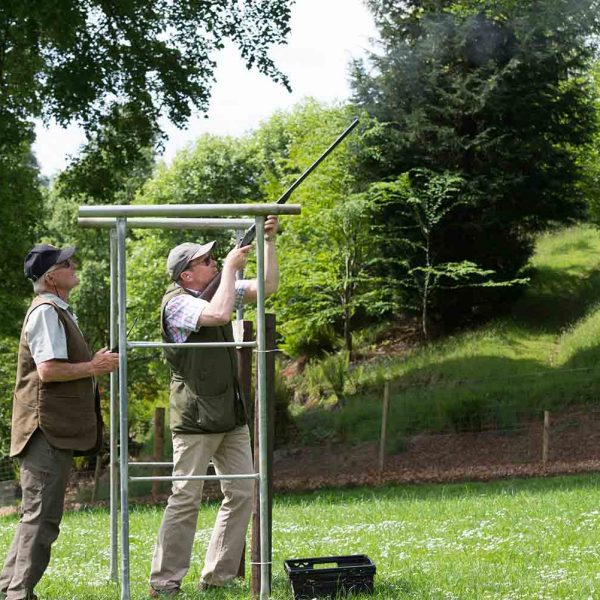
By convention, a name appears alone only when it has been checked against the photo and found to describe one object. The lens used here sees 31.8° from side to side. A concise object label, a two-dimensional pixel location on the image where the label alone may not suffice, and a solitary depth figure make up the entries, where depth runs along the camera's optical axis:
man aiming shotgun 6.45
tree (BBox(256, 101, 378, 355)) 28.97
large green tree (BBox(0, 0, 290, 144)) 19.30
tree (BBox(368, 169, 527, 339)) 28.94
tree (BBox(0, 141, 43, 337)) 21.16
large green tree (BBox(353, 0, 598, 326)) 29.52
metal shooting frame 5.75
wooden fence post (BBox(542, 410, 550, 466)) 19.04
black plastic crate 6.16
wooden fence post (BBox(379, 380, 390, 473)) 20.12
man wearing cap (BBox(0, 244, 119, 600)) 6.05
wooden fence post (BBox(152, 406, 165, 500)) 18.50
